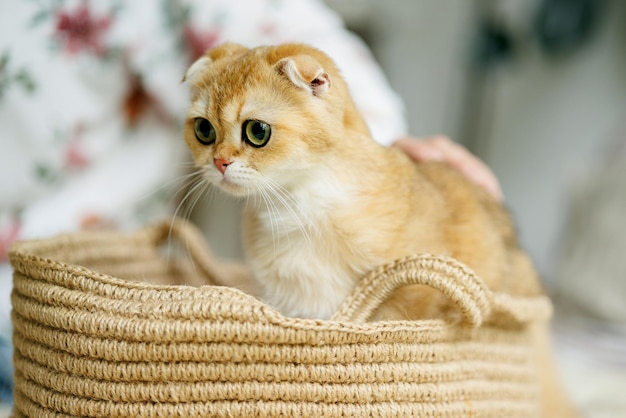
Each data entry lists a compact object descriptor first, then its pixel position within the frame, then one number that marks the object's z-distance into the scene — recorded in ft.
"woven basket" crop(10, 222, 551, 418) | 1.79
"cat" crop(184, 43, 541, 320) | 2.12
